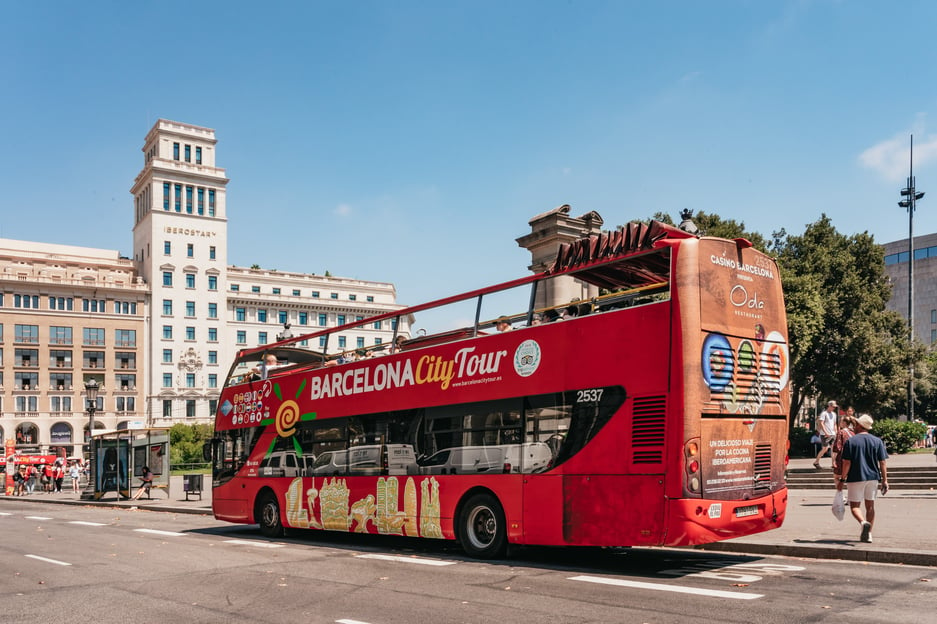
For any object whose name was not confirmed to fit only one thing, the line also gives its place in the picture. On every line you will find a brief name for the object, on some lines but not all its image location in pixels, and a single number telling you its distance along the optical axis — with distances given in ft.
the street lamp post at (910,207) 151.43
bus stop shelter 111.55
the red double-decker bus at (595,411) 32.83
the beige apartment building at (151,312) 318.24
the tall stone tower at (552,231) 64.64
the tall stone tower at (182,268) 344.28
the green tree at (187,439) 265.73
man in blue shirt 39.47
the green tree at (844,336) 139.03
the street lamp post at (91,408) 120.57
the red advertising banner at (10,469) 157.07
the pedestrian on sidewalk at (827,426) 75.92
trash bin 101.09
